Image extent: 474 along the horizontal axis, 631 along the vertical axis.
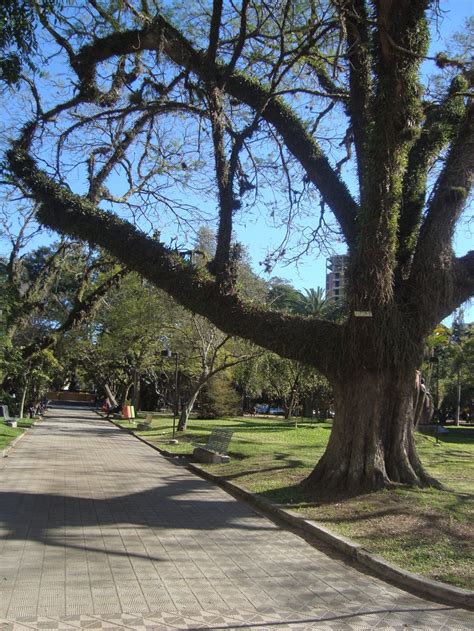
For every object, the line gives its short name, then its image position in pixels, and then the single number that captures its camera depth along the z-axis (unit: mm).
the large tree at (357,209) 10016
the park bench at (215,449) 16016
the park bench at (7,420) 27094
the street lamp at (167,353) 27155
